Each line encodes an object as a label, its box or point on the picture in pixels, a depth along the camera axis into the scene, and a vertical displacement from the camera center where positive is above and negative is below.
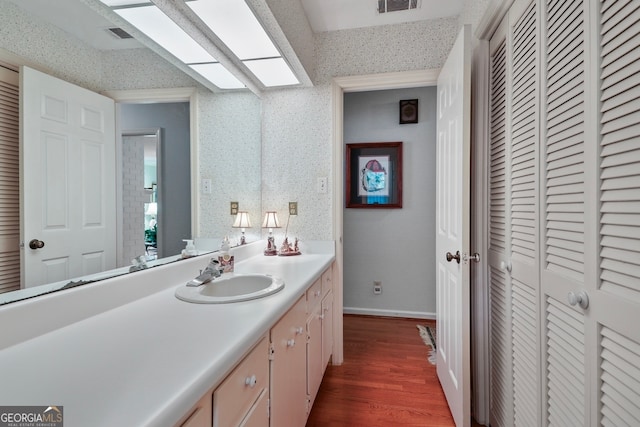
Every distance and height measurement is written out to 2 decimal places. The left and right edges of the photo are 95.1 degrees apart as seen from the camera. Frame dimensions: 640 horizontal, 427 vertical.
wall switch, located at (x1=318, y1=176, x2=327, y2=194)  2.22 +0.18
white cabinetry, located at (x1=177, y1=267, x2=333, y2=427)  0.68 -0.55
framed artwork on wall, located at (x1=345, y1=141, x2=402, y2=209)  3.09 +0.37
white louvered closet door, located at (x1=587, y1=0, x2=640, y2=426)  0.67 -0.04
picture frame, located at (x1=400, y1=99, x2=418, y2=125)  2.99 +1.01
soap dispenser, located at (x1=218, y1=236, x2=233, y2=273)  1.50 -0.26
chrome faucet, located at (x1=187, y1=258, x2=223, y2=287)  1.23 -0.29
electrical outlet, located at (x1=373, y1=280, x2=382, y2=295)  3.15 -0.84
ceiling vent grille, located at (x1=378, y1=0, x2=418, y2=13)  1.90 +1.35
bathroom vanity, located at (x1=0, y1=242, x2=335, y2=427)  0.51 -0.32
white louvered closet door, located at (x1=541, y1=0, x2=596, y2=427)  0.85 -0.01
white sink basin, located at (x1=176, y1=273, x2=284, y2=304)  1.10 -0.33
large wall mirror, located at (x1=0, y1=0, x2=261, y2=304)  0.76 +0.37
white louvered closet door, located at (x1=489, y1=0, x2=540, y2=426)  1.14 -0.04
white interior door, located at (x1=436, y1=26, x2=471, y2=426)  1.44 -0.09
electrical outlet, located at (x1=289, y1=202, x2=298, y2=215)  2.27 +0.01
